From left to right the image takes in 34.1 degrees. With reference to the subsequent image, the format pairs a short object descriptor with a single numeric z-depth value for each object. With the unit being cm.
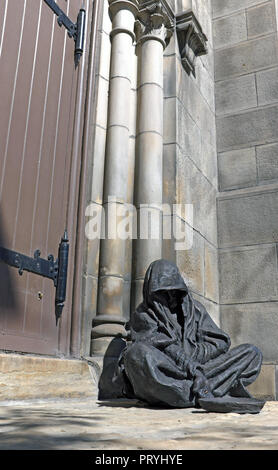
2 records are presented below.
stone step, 243
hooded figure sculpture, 242
